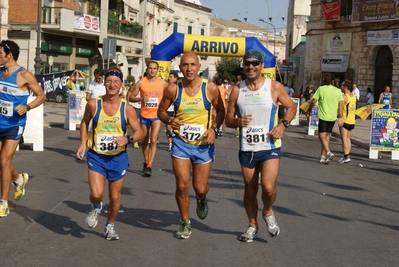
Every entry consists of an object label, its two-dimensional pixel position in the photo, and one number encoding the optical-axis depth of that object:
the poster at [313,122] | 24.89
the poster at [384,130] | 16.59
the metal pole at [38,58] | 33.84
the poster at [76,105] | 21.52
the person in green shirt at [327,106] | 14.61
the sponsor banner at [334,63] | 42.80
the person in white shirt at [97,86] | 15.80
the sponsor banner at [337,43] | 42.72
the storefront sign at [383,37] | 37.81
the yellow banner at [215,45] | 20.62
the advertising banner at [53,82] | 23.98
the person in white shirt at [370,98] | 36.91
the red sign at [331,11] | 43.28
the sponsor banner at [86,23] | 43.34
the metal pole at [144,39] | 53.96
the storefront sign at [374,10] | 37.34
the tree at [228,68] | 78.94
